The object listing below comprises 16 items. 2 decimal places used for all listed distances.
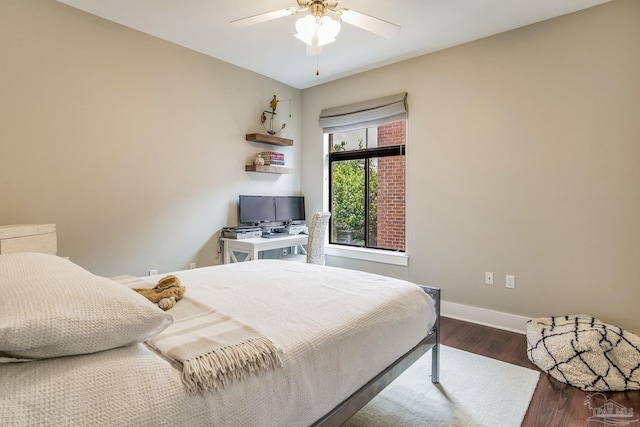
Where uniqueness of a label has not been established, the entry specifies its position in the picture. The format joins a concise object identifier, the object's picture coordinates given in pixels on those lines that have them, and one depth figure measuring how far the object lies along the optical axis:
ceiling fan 2.12
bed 0.75
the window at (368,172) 3.69
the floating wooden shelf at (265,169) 3.80
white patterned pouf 2.00
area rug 1.71
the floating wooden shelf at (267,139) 3.76
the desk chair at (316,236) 3.34
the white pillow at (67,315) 0.76
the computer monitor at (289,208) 4.07
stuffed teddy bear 1.41
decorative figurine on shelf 3.96
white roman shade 3.51
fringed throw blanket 0.90
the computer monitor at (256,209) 3.72
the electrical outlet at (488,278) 3.01
